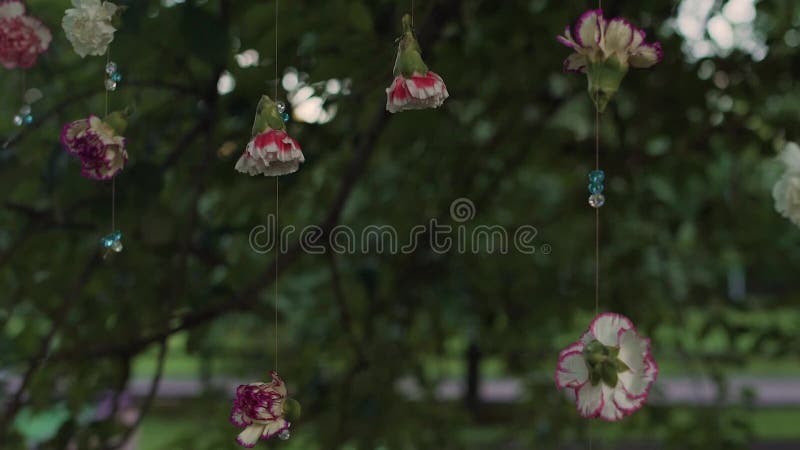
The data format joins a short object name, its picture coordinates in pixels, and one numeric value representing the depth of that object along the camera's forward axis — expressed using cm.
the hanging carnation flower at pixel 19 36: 169
